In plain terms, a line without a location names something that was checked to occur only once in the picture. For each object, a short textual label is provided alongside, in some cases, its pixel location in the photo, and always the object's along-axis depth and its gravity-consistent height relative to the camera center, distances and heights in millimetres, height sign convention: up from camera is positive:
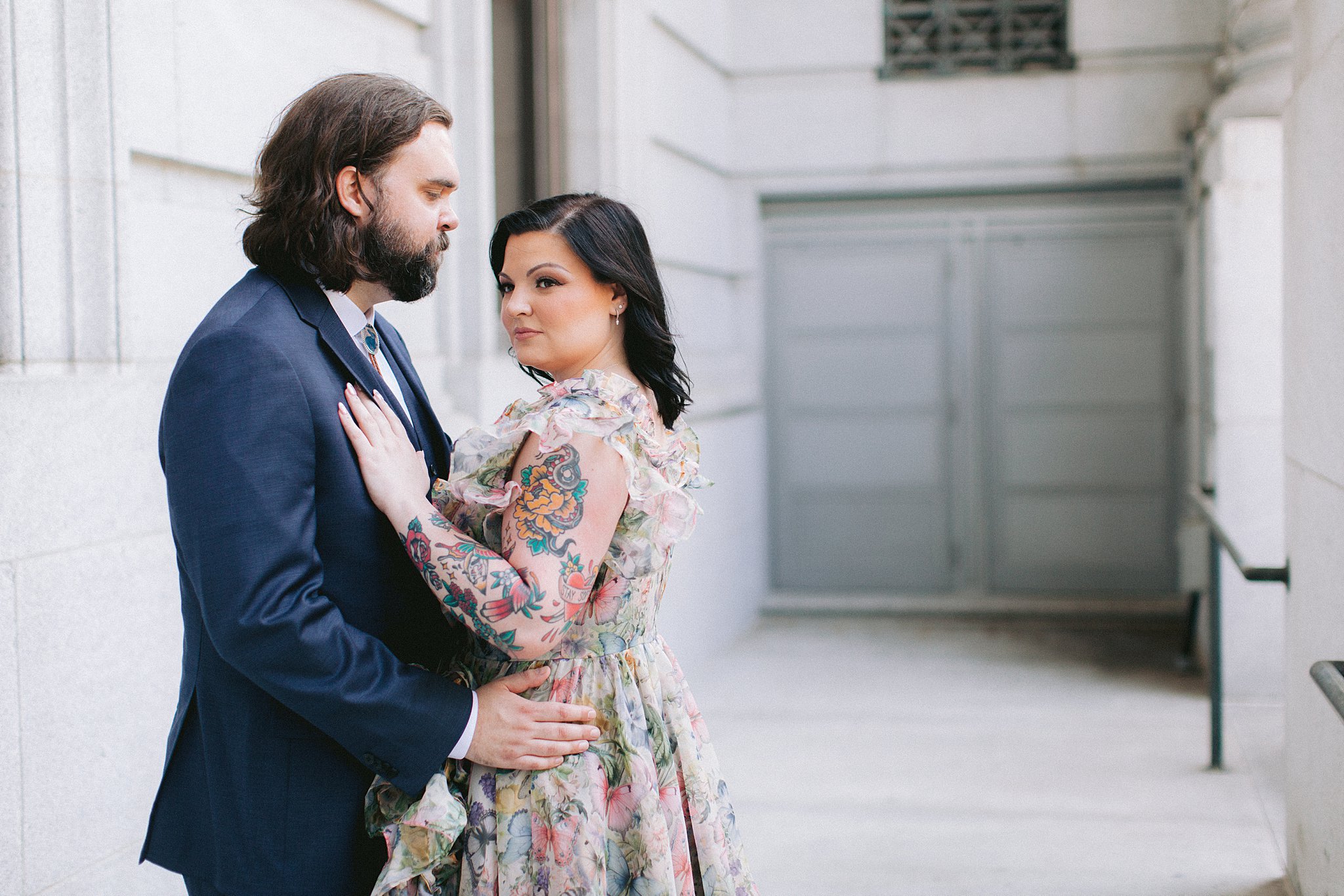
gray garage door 8180 +31
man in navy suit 1738 -221
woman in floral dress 1857 -241
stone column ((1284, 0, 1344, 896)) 3031 -92
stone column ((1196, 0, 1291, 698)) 6262 +328
